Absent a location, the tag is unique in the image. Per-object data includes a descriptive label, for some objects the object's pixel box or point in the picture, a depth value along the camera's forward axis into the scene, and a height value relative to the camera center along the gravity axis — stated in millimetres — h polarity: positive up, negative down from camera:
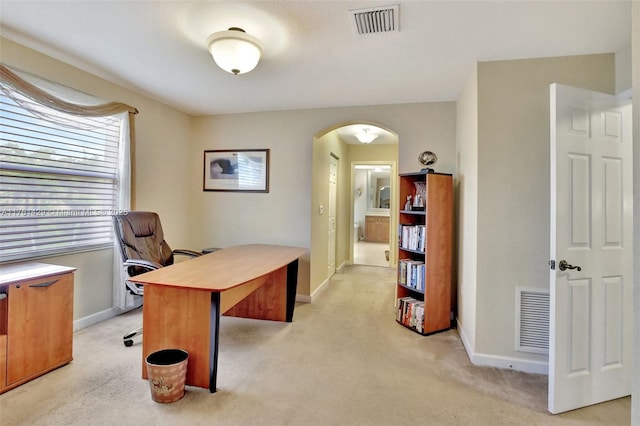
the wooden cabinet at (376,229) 9398 -391
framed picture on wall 3900 +589
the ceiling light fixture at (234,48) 1971 +1112
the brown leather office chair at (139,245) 2547 -300
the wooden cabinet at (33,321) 1866 -722
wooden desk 1895 -623
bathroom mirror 9500 +848
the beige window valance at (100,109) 2281 +925
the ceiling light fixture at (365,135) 4609 +1267
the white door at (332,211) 4801 +71
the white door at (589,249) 1774 -180
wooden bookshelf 2904 -469
